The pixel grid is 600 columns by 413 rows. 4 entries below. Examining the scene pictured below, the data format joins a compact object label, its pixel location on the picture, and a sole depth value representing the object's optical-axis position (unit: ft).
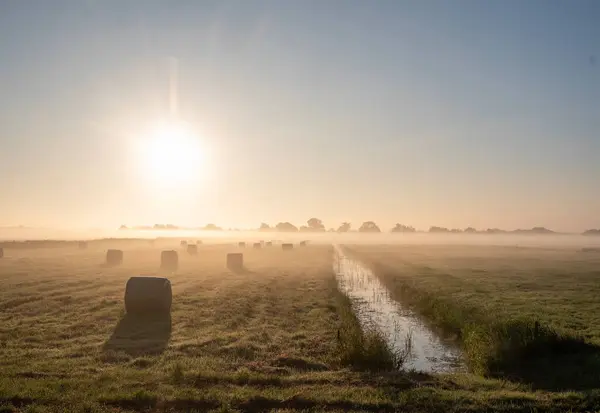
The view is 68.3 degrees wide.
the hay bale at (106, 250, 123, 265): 180.04
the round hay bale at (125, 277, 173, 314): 74.79
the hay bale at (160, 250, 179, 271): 165.99
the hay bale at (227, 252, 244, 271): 172.65
